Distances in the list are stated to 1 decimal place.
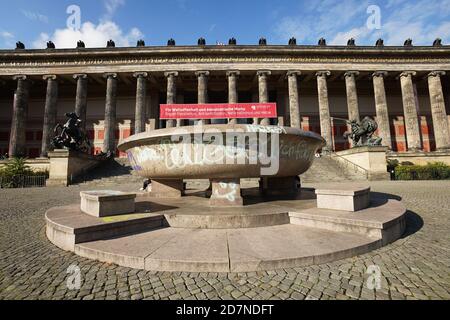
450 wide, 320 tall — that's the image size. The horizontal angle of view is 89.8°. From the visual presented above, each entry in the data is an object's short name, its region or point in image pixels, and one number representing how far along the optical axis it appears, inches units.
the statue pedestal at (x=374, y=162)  713.0
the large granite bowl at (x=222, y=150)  165.5
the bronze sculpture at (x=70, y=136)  704.4
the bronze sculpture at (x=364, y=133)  772.6
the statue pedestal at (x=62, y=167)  666.8
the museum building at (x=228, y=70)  1074.7
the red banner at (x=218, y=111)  645.9
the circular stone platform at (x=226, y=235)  106.4
